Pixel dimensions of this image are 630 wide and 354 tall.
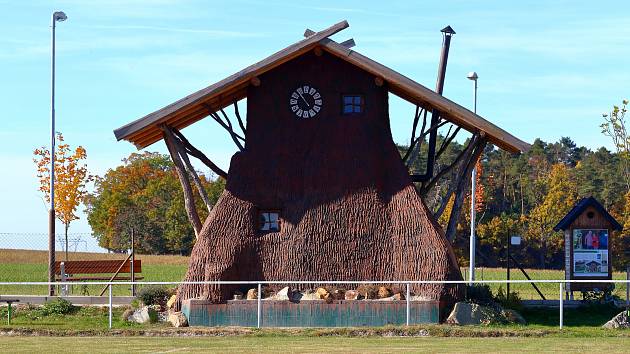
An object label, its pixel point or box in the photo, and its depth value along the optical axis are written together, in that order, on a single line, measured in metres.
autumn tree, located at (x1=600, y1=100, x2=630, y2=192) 70.12
